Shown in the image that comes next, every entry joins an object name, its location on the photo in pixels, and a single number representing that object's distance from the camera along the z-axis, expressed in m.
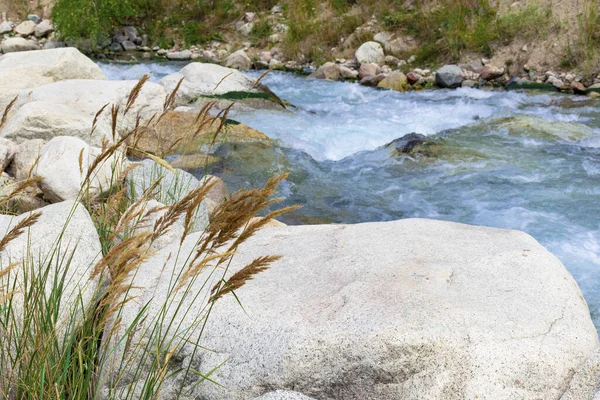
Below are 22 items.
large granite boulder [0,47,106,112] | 7.38
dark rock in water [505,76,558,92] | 10.13
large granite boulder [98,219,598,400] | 2.05
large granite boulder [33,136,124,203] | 4.29
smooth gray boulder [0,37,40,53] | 14.98
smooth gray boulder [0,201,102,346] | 2.49
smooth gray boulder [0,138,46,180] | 4.82
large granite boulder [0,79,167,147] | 5.75
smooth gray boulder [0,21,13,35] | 17.67
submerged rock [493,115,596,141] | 7.34
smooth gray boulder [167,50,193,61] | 15.52
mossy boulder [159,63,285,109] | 8.14
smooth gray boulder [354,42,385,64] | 12.80
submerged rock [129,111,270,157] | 6.55
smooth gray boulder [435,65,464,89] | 10.79
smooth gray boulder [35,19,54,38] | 17.20
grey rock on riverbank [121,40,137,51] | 16.58
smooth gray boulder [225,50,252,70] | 13.95
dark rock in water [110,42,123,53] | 16.34
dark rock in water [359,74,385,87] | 11.38
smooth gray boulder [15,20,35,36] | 17.33
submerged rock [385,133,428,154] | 6.94
